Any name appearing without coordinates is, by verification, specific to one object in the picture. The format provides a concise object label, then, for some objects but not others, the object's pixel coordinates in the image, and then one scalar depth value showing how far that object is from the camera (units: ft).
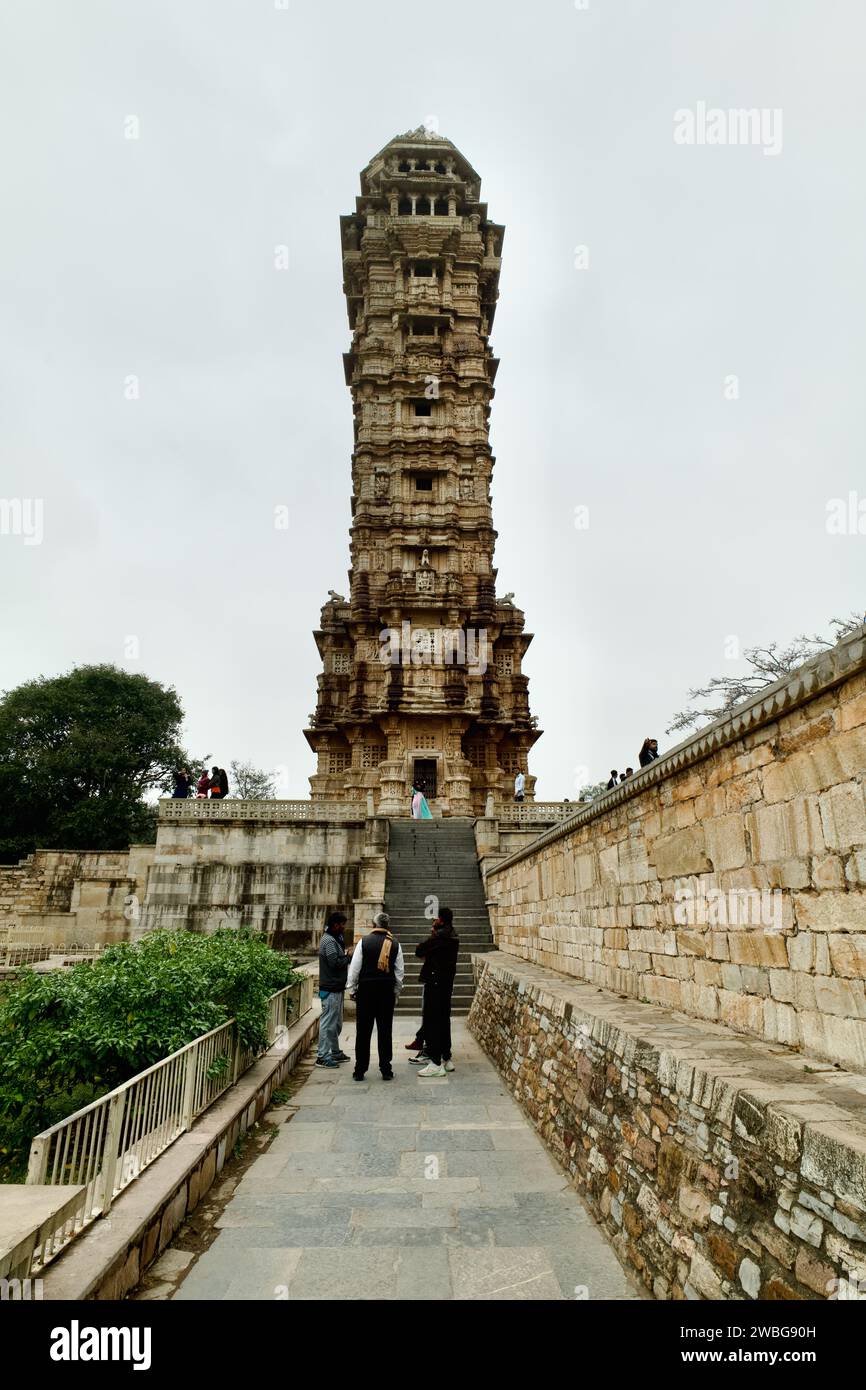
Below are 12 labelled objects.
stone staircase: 43.65
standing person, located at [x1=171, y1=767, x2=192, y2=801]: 68.80
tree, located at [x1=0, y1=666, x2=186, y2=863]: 107.45
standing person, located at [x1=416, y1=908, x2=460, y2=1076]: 26.68
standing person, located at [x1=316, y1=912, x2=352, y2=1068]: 28.55
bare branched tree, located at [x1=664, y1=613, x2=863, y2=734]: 67.97
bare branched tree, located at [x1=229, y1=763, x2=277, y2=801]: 186.80
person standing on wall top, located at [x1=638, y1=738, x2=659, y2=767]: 46.80
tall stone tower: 92.32
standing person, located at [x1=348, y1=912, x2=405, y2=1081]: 26.03
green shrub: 16.61
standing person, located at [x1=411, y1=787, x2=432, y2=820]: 75.43
